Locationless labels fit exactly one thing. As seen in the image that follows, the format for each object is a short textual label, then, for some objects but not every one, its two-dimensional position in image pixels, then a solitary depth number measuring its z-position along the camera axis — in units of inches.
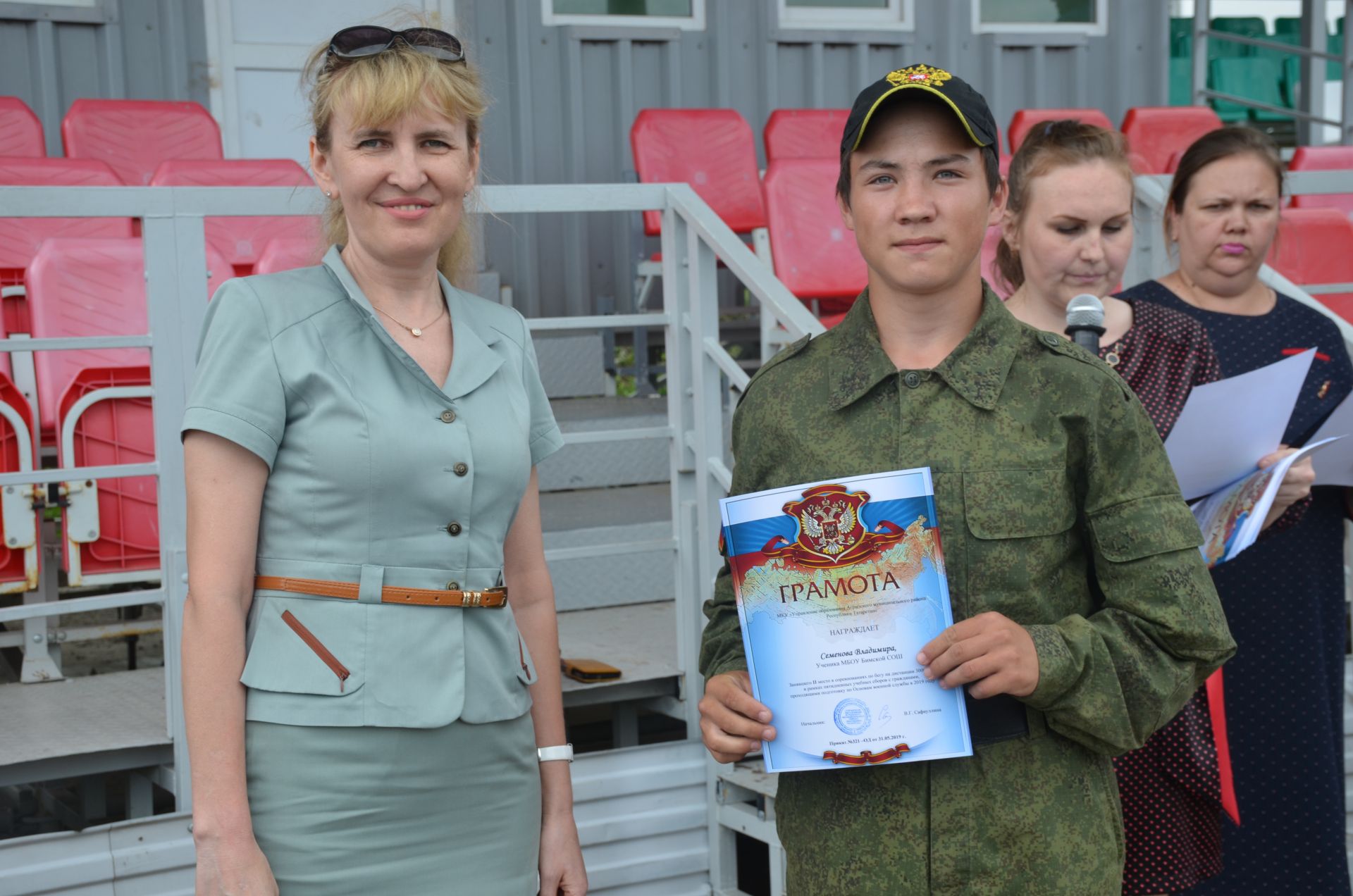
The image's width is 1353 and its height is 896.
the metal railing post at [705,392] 127.3
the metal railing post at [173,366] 107.3
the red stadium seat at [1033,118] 282.4
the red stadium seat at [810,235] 210.4
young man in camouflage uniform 53.1
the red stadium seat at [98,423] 131.7
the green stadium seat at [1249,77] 378.6
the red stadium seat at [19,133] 217.6
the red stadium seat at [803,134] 268.1
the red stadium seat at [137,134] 223.0
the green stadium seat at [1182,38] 359.3
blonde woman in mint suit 59.2
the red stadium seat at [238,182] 185.6
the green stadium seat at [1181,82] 359.3
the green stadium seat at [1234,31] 379.2
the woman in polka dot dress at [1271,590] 98.2
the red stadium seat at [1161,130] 292.8
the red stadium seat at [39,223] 183.8
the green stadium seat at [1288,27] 386.6
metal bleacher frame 105.5
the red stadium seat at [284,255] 152.6
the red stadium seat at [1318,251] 209.0
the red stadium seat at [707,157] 244.8
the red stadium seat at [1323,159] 265.3
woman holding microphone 78.3
